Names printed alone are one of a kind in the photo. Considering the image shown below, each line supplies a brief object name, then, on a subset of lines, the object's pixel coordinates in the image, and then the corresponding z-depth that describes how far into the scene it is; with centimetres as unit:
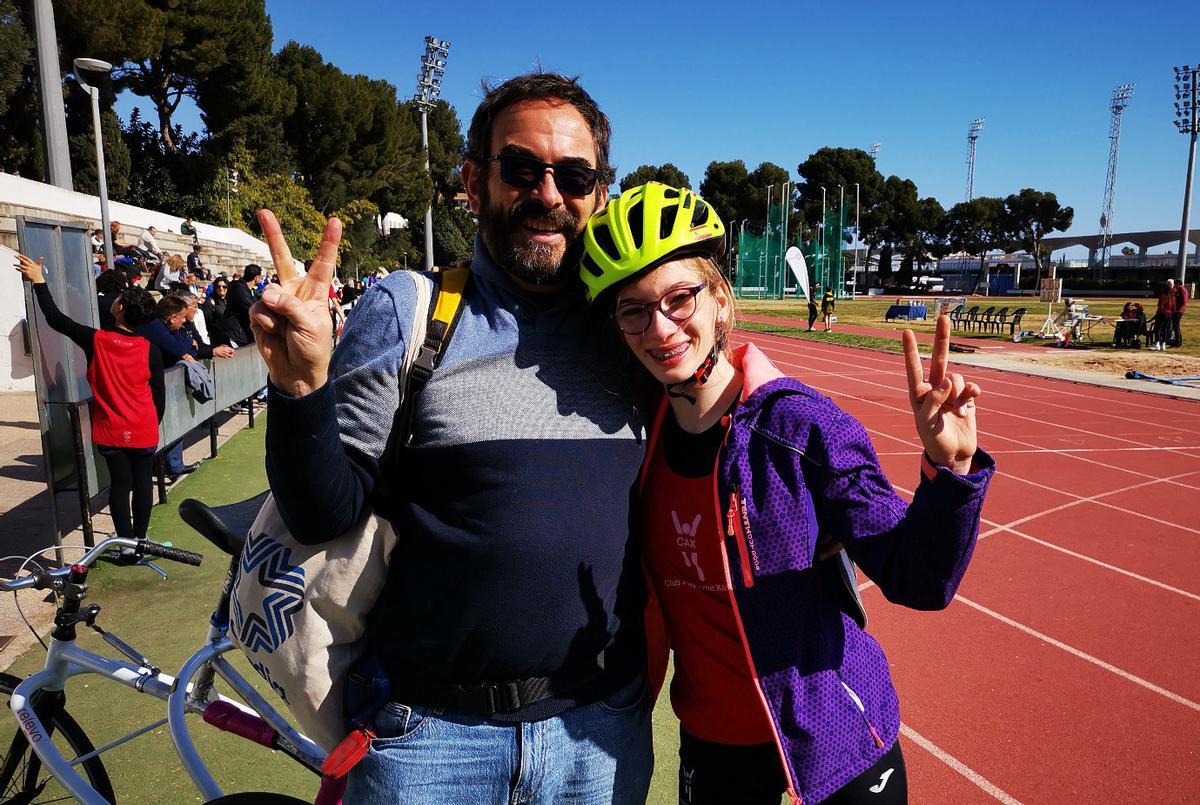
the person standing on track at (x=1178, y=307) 2123
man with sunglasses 138
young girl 149
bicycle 224
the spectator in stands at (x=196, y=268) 1623
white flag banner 2427
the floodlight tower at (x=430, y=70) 4197
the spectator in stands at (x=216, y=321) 1058
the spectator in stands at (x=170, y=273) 1259
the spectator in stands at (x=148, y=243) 1544
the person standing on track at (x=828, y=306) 2848
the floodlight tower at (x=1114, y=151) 7056
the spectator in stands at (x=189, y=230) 2148
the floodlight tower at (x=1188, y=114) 3885
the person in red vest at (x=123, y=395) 540
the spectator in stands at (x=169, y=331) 653
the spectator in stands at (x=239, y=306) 1067
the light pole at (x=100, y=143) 1162
